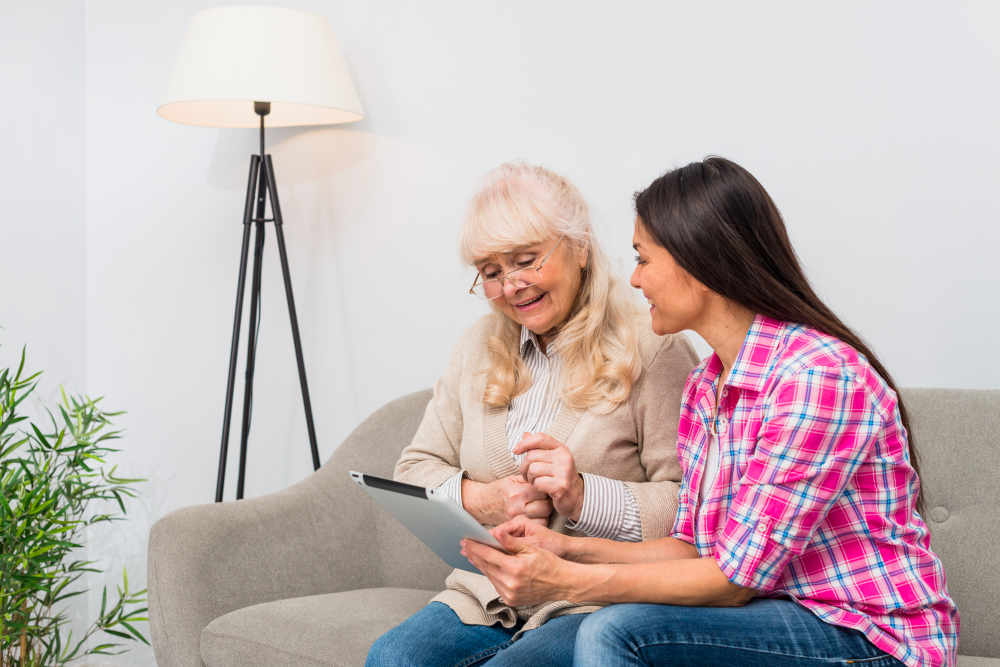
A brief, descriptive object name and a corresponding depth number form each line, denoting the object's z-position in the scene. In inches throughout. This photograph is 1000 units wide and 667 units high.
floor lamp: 79.8
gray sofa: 57.5
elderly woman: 51.7
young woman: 38.5
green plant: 74.6
